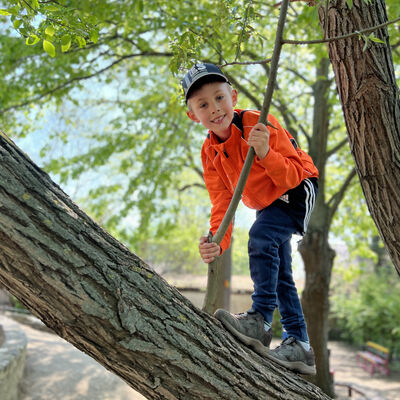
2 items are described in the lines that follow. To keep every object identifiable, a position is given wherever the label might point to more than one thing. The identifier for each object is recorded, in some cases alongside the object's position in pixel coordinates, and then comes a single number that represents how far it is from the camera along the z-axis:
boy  2.07
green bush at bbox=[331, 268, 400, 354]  15.41
